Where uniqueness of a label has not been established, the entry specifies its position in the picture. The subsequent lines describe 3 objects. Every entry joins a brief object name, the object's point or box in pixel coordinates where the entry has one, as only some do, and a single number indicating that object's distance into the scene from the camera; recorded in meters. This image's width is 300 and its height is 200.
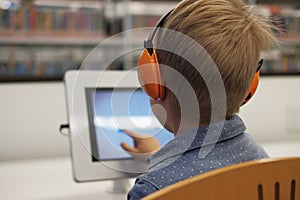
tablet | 1.38
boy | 1.02
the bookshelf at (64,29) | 3.53
